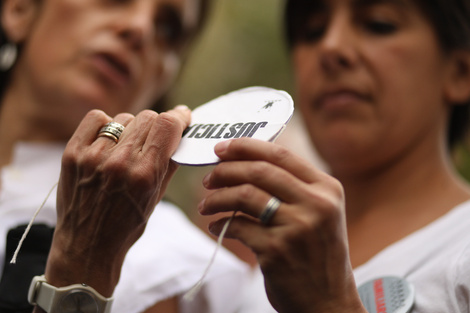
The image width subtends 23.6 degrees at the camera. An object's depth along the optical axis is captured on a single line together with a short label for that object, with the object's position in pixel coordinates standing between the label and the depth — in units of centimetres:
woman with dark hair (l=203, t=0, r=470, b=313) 106
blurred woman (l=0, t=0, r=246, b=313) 96
